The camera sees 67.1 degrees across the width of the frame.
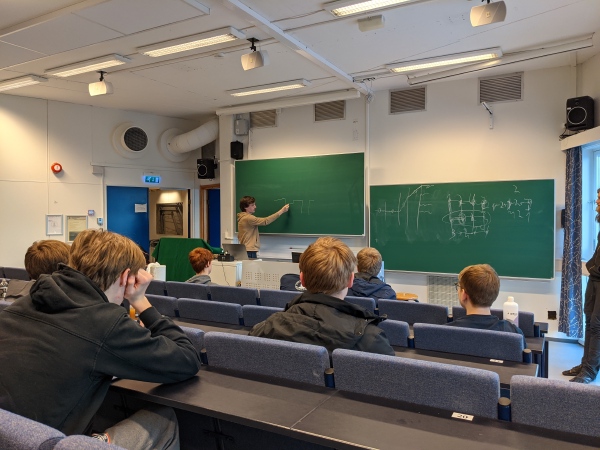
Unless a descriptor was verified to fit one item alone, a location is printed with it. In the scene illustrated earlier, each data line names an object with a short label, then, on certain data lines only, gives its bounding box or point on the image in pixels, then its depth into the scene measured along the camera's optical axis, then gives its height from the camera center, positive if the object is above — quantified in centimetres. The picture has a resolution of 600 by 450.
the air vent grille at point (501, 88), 577 +165
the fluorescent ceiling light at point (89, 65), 523 +179
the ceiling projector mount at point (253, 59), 467 +160
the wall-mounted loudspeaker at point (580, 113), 498 +114
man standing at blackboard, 704 -16
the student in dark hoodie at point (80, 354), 132 -43
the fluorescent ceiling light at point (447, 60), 500 +179
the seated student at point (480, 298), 255 -48
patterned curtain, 524 -43
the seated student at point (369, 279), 382 -56
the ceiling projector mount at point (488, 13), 349 +158
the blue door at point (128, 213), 812 +1
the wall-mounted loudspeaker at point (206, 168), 862 +87
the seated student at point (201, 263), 458 -50
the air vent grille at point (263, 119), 765 +164
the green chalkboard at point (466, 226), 560 -15
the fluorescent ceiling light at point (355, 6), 376 +178
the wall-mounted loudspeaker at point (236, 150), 787 +111
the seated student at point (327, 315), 182 -42
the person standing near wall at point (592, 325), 385 -94
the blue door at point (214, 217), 938 -6
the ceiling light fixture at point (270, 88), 630 +182
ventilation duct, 832 +140
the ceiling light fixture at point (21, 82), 595 +176
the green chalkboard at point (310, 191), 684 +38
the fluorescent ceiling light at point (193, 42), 446 +178
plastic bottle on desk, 284 -61
